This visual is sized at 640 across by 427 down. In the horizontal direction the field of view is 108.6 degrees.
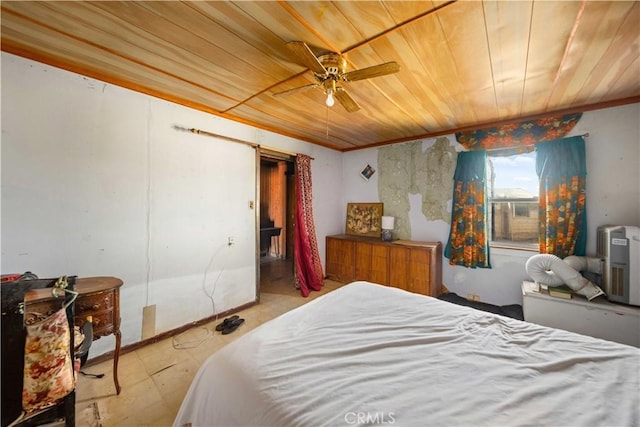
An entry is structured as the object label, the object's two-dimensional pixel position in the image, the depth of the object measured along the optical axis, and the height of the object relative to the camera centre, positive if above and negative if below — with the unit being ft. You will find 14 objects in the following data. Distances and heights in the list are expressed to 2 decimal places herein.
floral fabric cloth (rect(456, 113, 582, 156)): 8.57 +3.32
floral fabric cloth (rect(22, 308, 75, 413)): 3.26 -2.16
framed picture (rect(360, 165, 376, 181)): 13.69 +2.58
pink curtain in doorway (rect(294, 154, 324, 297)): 11.83 -1.08
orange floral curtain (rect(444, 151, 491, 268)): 9.98 +0.11
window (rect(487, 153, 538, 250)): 9.52 +0.65
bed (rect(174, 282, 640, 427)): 2.47 -2.08
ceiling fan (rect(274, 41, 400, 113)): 4.53 +3.19
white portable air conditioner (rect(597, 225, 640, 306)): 6.51 -1.42
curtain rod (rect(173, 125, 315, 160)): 7.98 +3.04
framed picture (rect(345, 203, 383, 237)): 13.29 -0.22
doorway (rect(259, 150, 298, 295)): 18.38 +0.17
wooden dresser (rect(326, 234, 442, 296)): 10.32 -2.36
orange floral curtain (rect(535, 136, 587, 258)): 8.19 +0.74
